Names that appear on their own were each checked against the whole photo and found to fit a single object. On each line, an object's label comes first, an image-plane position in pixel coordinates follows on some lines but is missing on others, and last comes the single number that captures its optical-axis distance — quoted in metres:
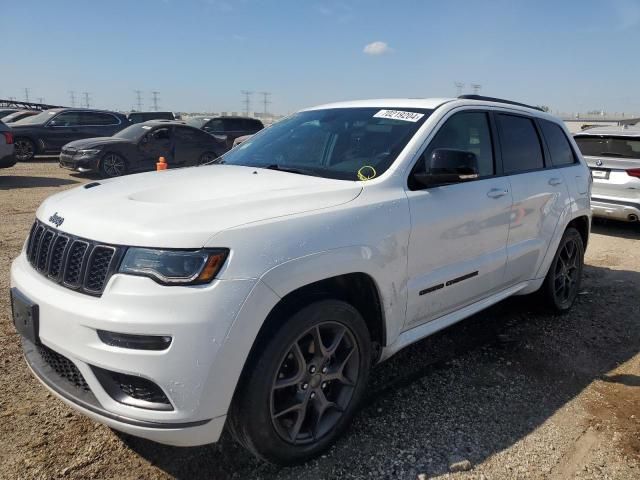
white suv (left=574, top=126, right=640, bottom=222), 7.97
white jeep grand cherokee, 2.13
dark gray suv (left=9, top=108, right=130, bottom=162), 16.55
